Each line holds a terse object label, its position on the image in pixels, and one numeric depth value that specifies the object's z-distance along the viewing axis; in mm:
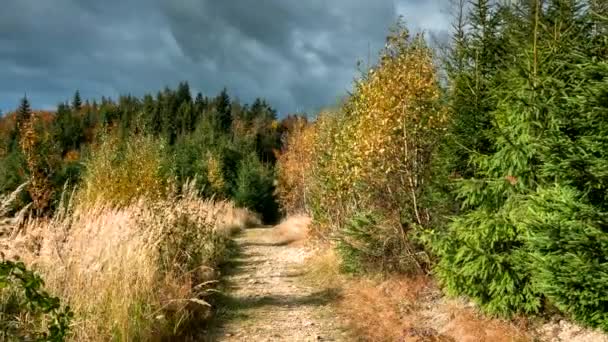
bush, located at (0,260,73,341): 2734
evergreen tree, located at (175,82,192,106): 103938
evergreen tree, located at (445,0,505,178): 7375
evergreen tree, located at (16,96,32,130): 70862
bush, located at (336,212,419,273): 9008
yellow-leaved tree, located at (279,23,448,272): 8578
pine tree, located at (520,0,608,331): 4773
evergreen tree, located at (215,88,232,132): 88500
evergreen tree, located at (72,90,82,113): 118400
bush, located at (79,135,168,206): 12500
